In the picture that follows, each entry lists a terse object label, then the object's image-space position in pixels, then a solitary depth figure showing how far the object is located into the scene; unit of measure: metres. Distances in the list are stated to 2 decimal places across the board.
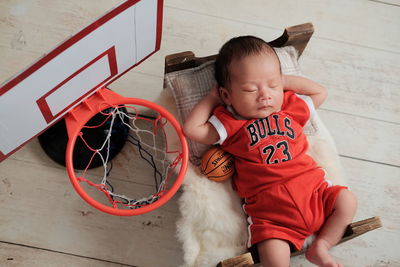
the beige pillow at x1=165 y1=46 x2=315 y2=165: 1.12
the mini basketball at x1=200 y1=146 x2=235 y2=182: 1.06
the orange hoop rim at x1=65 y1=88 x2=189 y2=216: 0.91
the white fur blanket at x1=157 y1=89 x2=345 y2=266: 1.03
